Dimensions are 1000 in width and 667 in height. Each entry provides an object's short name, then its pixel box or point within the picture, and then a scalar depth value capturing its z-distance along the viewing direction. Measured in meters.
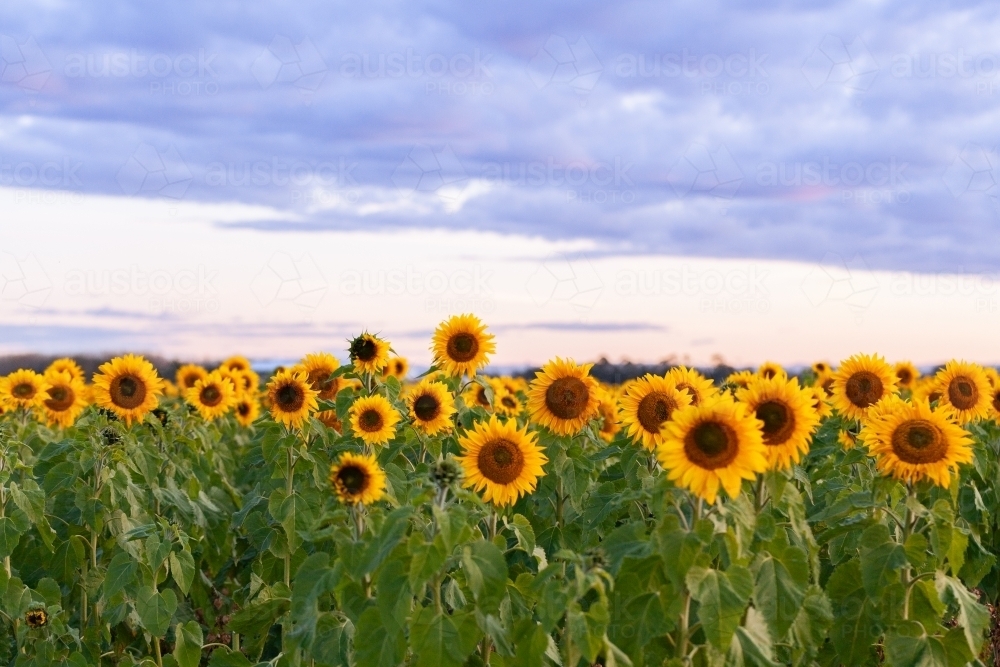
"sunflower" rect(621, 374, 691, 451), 7.39
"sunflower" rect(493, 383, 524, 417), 11.34
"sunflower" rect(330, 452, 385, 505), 5.65
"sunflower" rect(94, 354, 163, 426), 10.29
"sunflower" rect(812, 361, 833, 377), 15.57
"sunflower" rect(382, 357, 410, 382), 14.14
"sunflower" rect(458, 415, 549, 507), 6.69
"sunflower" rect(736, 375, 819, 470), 5.74
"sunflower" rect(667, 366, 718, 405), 7.27
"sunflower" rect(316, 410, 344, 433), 9.65
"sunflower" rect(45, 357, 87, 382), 14.30
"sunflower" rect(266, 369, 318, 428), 8.54
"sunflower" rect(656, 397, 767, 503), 5.21
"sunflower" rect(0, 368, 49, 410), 12.05
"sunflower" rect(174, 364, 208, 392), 15.09
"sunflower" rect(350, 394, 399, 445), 8.09
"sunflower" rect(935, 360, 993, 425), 10.26
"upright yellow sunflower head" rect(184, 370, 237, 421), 12.63
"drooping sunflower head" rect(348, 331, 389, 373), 8.73
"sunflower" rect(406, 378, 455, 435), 8.38
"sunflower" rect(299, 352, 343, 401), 9.84
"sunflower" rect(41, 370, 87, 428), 12.63
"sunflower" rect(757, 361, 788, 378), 13.02
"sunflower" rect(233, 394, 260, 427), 14.43
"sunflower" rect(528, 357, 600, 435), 8.59
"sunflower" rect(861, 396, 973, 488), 6.50
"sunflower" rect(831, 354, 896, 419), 9.51
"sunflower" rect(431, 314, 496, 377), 9.31
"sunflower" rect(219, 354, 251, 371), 16.12
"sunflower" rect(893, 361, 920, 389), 15.12
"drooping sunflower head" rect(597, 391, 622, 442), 11.98
